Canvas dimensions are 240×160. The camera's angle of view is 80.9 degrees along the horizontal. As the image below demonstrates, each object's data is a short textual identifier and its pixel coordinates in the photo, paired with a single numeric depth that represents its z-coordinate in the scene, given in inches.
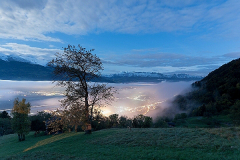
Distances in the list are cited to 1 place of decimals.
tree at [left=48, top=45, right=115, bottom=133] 663.8
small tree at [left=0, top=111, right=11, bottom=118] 2212.4
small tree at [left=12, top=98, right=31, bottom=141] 1084.5
